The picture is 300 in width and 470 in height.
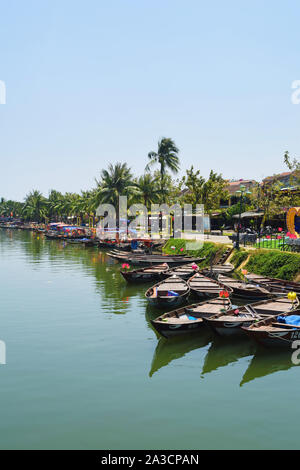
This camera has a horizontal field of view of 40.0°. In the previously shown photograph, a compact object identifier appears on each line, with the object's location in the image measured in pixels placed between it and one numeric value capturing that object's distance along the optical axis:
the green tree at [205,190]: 72.12
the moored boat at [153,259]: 47.72
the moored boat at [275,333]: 19.05
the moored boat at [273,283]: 30.09
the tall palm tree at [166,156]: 80.19
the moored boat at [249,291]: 29.59
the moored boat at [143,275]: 38.62
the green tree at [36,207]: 175.50
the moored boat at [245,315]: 20.75
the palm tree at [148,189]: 80.81
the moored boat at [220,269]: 38.84
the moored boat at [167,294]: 27.28
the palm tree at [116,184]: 80.38
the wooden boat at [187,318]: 20.86
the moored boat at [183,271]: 38.72
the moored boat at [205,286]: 30.09
